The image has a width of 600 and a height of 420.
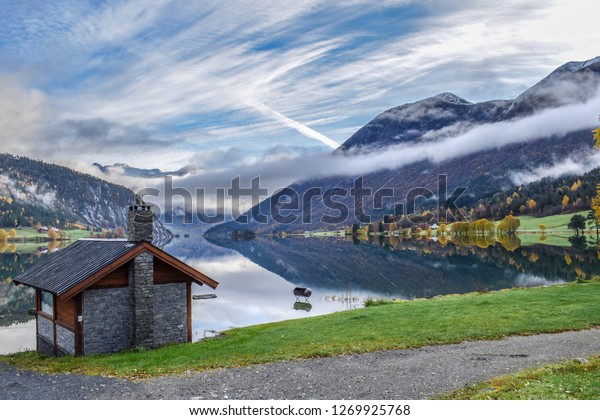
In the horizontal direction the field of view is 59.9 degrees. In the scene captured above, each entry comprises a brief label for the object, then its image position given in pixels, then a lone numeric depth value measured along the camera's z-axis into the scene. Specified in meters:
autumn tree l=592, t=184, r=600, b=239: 48.92
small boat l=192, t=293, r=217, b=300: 65.84
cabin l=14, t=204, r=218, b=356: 29.09
